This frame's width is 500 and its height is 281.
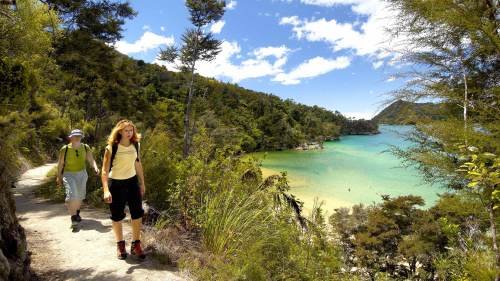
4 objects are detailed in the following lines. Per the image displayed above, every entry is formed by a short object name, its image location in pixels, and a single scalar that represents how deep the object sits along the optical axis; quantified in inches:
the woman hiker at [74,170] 206.8
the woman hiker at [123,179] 155.6
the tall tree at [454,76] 183.0
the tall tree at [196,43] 870.4
